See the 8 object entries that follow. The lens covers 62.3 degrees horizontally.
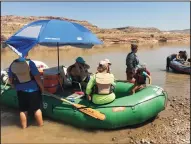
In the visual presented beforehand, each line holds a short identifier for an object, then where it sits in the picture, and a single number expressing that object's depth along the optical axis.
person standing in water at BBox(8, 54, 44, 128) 3.47
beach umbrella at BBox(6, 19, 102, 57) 3.34
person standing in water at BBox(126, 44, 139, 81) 4.50
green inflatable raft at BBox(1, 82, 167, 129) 3.51
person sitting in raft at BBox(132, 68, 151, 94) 3.93
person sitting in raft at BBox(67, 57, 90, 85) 4.15
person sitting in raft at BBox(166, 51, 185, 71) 8.53
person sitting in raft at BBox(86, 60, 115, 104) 3.51
